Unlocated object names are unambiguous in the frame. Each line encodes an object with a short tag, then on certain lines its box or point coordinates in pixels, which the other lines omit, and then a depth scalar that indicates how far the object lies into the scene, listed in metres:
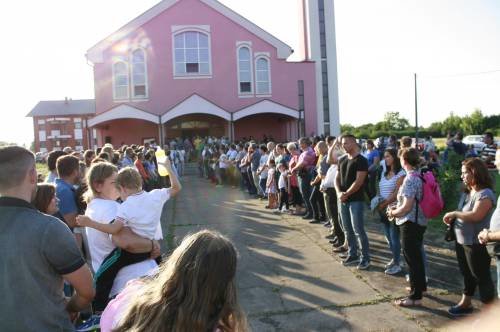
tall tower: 32.44
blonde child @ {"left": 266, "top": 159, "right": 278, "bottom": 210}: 11.99
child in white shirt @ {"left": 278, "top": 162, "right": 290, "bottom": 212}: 11.29
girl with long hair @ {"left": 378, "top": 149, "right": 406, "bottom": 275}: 6.01
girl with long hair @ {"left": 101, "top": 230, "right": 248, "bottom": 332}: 1.61
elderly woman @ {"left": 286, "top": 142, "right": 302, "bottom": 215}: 10.56
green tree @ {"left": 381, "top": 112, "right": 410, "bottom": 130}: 72.71
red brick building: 72.62
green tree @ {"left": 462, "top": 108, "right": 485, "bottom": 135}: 56.75
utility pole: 35.74
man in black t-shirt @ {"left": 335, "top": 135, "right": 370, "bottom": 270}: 6.32
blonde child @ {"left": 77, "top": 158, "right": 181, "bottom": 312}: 3.44
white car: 34.18
